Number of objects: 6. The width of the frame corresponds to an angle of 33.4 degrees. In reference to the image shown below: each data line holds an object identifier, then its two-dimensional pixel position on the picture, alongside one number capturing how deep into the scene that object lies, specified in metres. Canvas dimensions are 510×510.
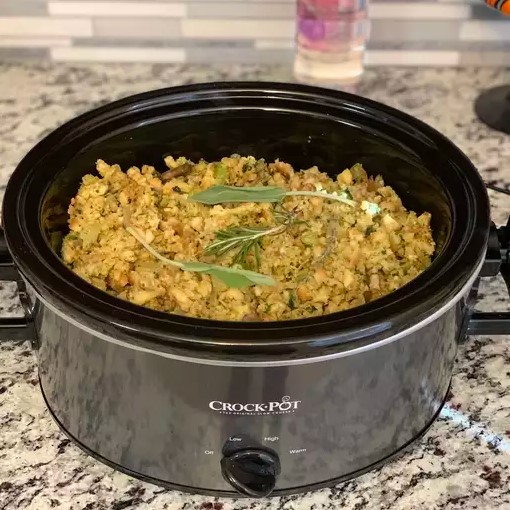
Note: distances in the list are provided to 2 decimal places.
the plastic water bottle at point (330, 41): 1.17
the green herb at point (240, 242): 0.76
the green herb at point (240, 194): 0.80
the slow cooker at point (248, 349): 0.60
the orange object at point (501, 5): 1.08
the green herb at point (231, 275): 0.69
